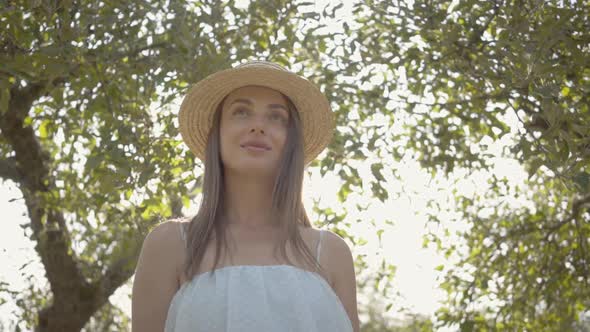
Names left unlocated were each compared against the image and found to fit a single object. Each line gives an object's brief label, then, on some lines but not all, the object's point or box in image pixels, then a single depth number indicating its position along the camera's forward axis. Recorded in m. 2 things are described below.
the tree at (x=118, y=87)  3.66
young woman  2.31
